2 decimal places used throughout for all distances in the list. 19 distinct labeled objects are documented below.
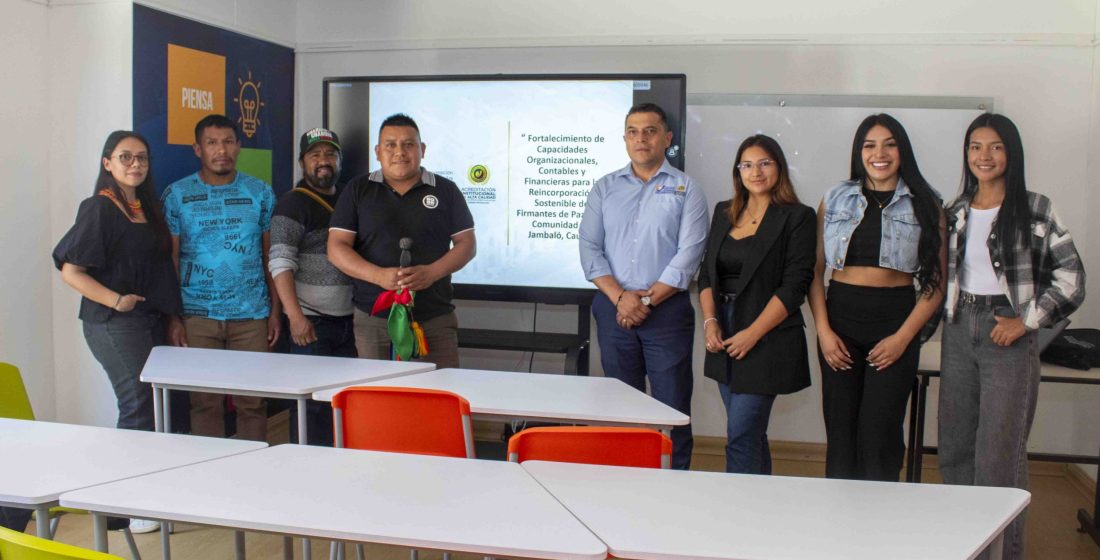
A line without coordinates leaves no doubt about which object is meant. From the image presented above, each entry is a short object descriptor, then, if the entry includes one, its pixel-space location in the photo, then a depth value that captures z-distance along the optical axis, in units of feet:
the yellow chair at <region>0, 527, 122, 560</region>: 4.82
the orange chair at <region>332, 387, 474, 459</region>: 8.45
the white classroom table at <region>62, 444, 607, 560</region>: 5.74
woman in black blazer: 10.92
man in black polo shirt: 12.47
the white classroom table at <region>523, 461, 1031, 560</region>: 5.70
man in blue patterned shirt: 13.19
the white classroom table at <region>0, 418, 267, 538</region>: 6.61
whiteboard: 15.44
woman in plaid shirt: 9.82
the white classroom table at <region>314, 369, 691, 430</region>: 9.02
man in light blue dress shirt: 12.35
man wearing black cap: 13.26
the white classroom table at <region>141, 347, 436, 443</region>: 9.95
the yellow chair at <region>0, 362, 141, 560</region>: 9.23
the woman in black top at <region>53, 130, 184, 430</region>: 11.76
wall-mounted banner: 13.79
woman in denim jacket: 10.34
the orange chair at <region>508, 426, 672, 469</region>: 7.45
